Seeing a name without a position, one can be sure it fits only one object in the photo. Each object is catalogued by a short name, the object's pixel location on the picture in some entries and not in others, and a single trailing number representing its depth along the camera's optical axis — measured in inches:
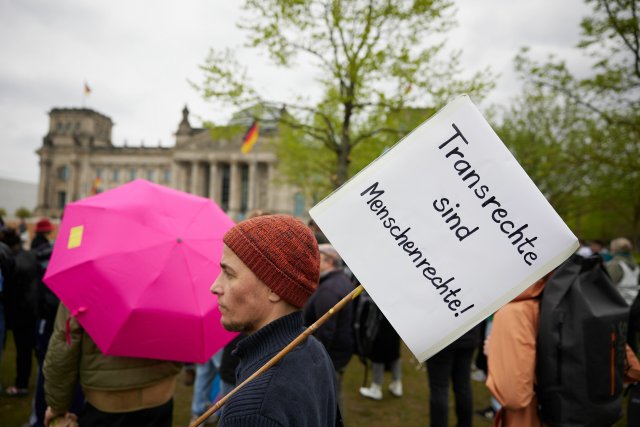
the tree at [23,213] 1738.2
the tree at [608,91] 318.3
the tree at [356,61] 360.5
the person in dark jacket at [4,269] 166.7
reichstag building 2097.7
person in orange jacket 86.9
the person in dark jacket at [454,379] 130.9
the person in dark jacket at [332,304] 134.5
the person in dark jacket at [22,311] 181.9
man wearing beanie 50.6
